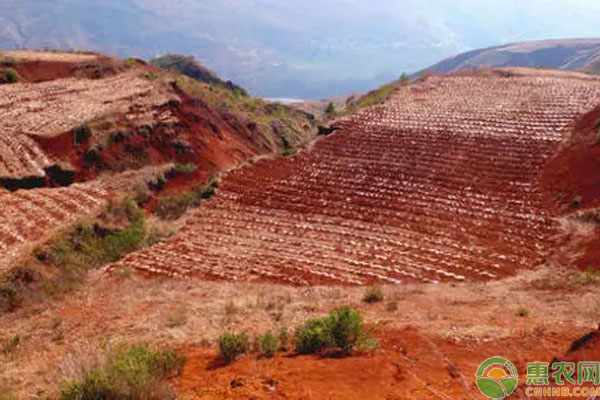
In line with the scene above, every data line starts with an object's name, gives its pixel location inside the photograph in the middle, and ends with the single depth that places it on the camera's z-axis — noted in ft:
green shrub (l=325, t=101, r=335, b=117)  143.43
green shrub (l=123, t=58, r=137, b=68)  123.34
